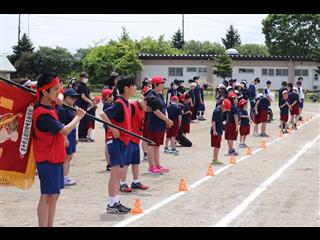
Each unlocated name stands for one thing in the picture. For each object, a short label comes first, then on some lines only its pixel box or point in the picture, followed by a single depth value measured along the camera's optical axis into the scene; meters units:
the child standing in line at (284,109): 22.95
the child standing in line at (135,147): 10.26
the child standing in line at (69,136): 10.89
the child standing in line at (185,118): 18.88
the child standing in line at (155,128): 12.55
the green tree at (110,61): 66.38
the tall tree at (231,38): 131.38
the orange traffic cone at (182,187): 10.60
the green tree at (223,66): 71.81
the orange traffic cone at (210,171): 12.48
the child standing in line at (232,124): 15.76
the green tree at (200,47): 127.06
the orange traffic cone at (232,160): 14.37
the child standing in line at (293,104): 23.28
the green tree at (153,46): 87.06
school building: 75.69
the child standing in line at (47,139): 6.70
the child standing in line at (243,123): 18.03
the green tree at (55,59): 73.38
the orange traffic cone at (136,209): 8.69
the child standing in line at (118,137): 8.73
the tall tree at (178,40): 123.44
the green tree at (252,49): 134.12
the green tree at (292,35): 90.69
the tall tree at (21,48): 79.25
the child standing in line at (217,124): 13.85
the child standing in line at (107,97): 13.17
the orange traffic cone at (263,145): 18.09
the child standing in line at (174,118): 16.27
